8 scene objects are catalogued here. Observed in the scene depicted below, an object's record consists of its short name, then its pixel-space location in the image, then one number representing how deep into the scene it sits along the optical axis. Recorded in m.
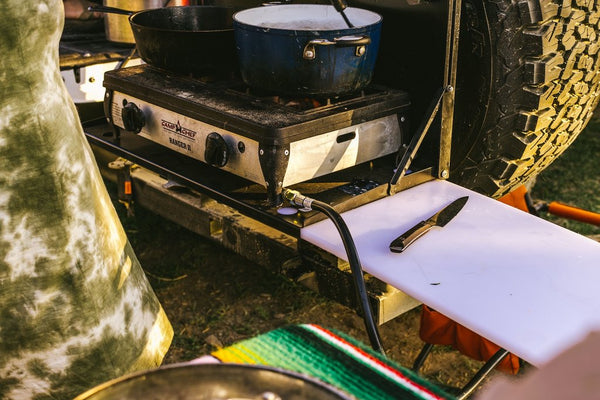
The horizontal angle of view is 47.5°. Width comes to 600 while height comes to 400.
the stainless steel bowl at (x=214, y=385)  0.73
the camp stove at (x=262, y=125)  1.89
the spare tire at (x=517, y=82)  2.08
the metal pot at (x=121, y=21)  3.13
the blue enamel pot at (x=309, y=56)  1.85
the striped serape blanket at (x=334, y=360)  1.06
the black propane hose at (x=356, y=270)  1.61
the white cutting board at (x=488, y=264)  1.48
